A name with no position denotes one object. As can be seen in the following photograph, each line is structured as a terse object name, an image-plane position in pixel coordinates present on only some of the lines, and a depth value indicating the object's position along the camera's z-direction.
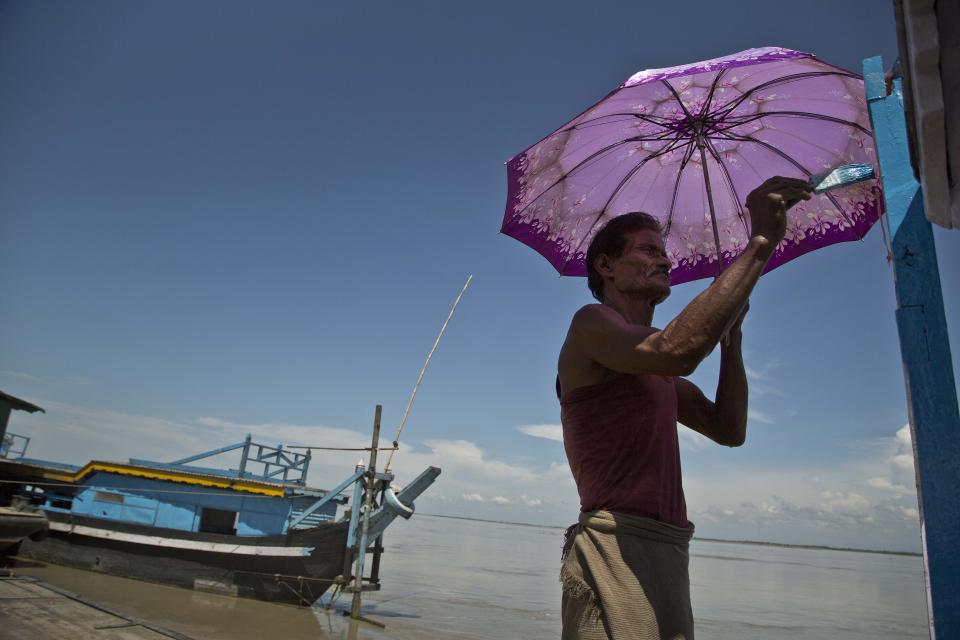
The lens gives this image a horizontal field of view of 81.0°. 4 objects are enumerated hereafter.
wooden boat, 11.80
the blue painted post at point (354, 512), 11.52
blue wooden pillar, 1.31
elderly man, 1.18
